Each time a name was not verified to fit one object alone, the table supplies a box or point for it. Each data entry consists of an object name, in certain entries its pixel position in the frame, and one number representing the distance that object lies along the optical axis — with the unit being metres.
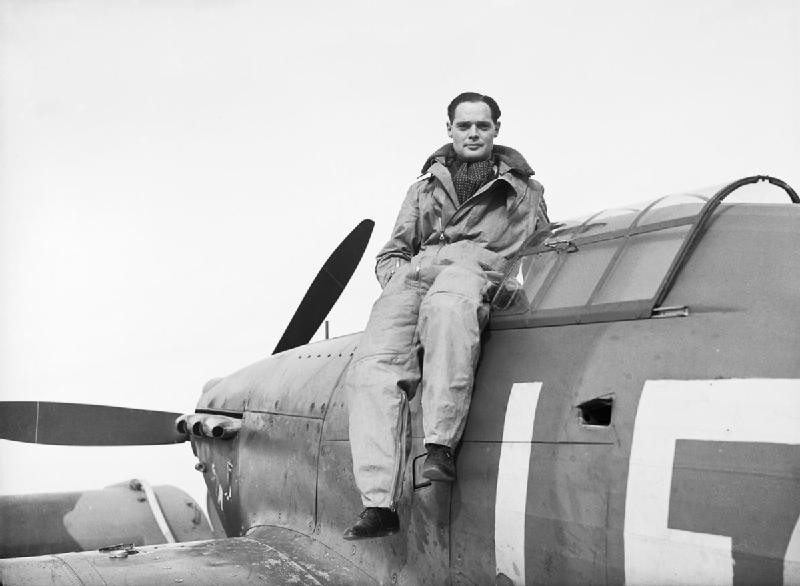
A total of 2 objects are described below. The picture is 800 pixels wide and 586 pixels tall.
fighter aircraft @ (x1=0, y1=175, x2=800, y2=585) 2.95
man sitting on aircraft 4.06
